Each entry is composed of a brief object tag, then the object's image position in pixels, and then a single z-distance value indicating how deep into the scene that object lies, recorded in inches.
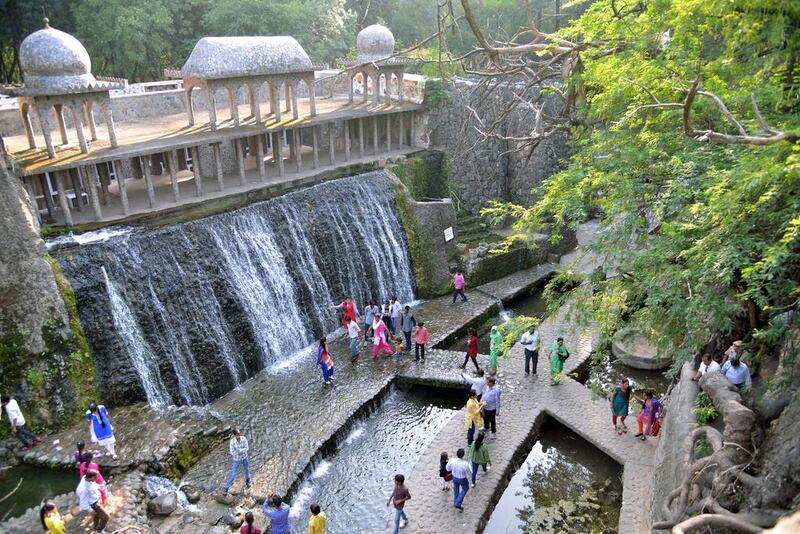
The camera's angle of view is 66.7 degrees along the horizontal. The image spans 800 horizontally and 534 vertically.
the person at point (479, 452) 387.5
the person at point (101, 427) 397.7
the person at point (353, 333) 553.0
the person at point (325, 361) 503.2
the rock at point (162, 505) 375.2
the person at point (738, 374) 332.2
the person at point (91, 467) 359.0
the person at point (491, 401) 431.5
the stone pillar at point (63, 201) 543.8
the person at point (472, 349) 524.4
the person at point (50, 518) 317.7
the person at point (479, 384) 455.8
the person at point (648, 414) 426.6
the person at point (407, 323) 561.7
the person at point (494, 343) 503.8
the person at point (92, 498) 339.3
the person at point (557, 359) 489.7
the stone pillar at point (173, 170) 619.2
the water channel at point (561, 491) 394.9
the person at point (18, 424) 407.5
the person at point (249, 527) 323.9
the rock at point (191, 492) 392.5
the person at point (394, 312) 594.9
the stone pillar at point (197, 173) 629.9
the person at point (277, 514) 339.0
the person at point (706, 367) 372.0
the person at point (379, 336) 553.0
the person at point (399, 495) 352.4
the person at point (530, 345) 503.8
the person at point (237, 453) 387.5
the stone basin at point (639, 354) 555.5
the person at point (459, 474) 367.9
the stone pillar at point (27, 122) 574.6
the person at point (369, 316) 583.2
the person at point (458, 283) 674.2
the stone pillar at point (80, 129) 563.5
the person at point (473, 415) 420.2
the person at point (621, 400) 434.9
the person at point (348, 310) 576.1
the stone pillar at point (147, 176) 591.8
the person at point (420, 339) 539.8
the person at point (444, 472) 383.2
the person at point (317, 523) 337.7
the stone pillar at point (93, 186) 556.2
